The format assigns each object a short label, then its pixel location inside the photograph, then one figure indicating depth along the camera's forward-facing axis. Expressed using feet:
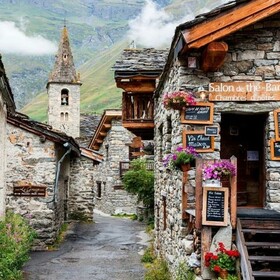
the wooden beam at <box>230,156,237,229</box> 28.22
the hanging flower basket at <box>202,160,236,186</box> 28.17
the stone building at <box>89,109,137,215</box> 99.91
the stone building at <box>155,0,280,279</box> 31.96
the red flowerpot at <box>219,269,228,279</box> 27.04
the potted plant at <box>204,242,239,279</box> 27.07
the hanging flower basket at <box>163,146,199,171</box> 31.86
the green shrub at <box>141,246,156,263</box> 48.73
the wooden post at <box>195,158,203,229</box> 28.09
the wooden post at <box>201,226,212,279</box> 27.91
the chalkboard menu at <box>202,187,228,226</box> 27.76
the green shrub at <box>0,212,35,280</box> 32.27
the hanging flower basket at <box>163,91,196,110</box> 32.60
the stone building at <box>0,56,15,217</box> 41.05
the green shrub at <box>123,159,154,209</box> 77.56
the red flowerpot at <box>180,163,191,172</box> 32.12
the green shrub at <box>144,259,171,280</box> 37.88
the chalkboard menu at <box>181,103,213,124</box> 33.37
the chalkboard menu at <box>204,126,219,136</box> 33.50
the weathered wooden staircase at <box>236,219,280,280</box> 26.25
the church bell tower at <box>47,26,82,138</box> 184.44
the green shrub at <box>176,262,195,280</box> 28.30
